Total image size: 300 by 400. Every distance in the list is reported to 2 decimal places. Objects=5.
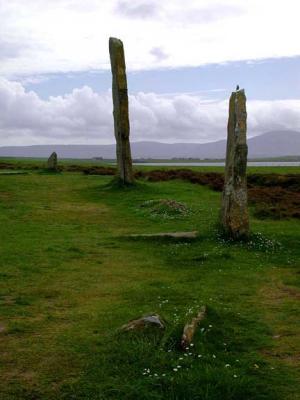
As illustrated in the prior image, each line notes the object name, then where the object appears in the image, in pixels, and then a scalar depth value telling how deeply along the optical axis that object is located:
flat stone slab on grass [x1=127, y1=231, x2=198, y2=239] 18.41
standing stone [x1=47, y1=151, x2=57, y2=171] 46.34
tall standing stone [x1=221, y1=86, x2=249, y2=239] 18.09
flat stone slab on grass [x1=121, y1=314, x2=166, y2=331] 8.77
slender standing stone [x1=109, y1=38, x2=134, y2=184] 31.50
